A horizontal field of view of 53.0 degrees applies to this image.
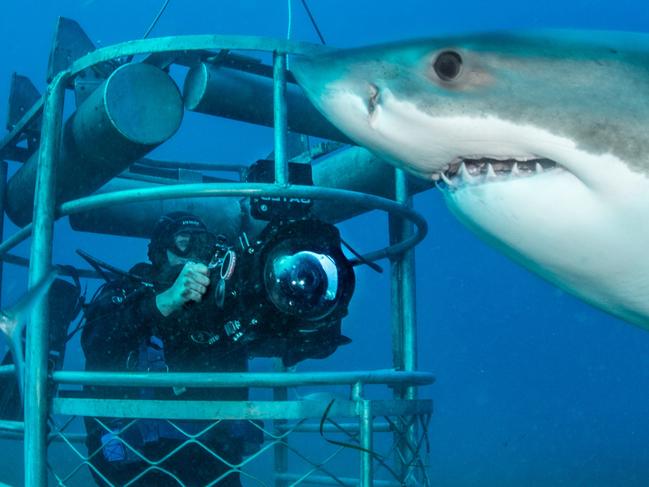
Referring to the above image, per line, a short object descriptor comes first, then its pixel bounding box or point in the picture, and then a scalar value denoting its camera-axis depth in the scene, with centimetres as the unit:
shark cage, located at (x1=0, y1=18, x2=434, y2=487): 247
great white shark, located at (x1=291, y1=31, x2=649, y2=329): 160
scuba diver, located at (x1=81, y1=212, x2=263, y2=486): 291
